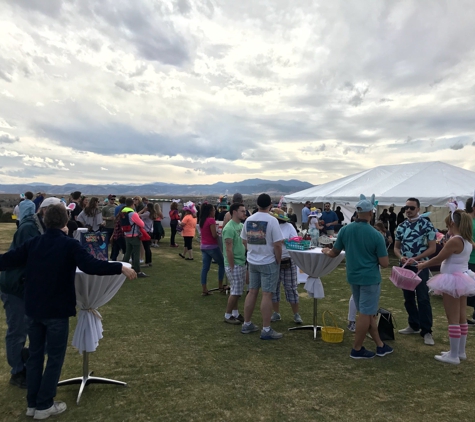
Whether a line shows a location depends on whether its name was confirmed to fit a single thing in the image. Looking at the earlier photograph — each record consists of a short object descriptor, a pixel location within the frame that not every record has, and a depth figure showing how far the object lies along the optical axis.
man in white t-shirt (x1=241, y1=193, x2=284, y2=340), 4.20
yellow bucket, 4.18
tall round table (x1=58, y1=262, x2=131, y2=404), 2.88
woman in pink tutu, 3.57
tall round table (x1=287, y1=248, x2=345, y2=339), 4.31
